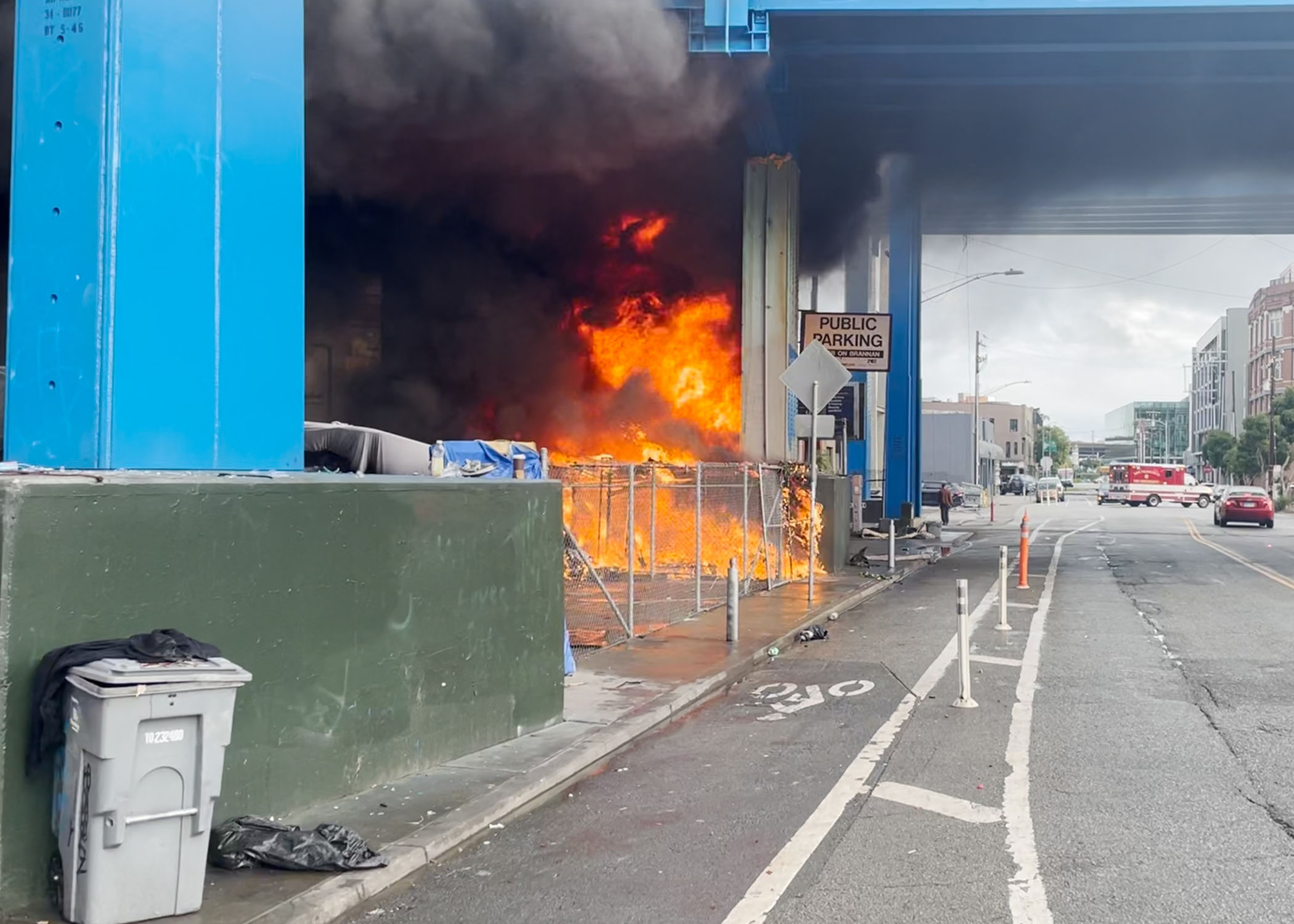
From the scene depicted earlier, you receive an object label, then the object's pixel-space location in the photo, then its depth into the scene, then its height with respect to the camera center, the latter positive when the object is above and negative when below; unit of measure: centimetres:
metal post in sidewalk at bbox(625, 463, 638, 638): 1054 -75
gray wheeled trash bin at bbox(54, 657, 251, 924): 375 -109
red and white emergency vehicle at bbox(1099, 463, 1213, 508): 5497 -67
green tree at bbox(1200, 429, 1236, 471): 6744 +167
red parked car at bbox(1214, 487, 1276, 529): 3491 -102
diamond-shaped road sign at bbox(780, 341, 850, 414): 1359 +114
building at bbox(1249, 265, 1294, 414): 7212 +873
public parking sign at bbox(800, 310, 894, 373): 1847 +212
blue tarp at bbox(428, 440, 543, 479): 838 +7
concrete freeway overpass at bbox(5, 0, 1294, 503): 516 +106
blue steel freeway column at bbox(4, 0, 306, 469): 515 +104
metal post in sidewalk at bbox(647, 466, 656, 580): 1154 -88
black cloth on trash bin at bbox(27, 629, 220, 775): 386 -72
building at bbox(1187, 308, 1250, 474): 8600 +786
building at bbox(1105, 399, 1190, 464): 15012 +562
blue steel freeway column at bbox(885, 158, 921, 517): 2819 +291
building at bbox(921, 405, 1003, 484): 5706 +124
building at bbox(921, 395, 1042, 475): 11625 +440
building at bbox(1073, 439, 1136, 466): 18588 +313
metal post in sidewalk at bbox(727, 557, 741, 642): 1064 -129
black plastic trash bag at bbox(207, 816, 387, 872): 450 -154
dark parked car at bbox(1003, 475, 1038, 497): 7769 -93
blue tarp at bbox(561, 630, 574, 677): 863 -149
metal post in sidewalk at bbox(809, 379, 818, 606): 1332 +20
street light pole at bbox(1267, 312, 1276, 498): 5647 +337
